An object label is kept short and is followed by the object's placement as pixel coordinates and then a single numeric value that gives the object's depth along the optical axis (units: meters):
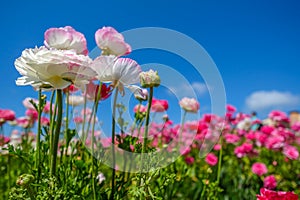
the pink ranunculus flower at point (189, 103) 0.96
